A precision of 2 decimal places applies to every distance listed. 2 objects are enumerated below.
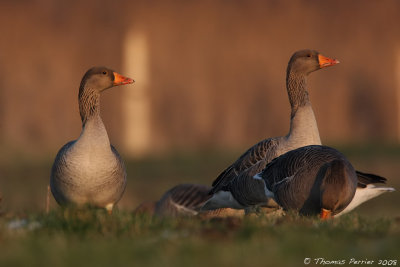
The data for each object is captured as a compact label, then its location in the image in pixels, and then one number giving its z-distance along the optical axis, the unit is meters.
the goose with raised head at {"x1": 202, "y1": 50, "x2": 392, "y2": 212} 17.89
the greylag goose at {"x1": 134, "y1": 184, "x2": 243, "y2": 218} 21.39
